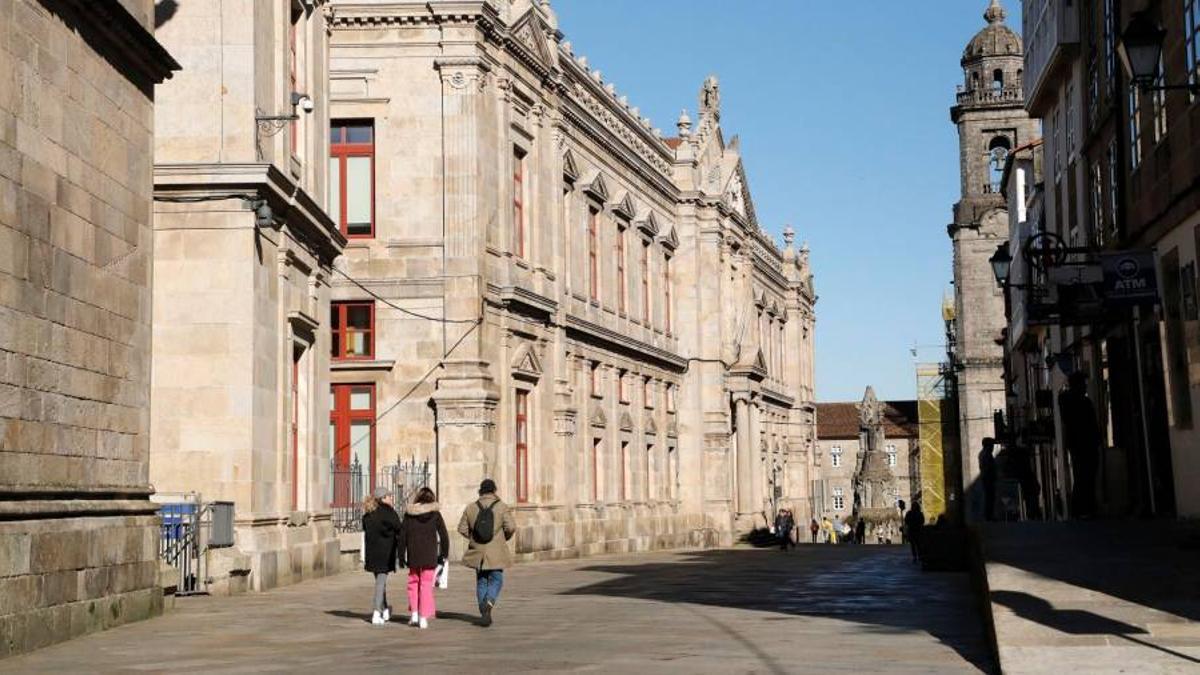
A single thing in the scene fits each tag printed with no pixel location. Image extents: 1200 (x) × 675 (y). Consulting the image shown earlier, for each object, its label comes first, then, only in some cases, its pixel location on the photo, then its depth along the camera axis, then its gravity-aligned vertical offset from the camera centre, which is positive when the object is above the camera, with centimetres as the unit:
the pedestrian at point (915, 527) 3419 +8
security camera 2480 +652
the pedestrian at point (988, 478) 2902 +90
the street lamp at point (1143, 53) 1548 +431
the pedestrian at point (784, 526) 5159 +25
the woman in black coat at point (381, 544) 1800 -1
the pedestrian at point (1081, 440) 2223 +114
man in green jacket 1783 -2
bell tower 8131 +1567
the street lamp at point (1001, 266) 2919 +453
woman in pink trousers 1772 -9
